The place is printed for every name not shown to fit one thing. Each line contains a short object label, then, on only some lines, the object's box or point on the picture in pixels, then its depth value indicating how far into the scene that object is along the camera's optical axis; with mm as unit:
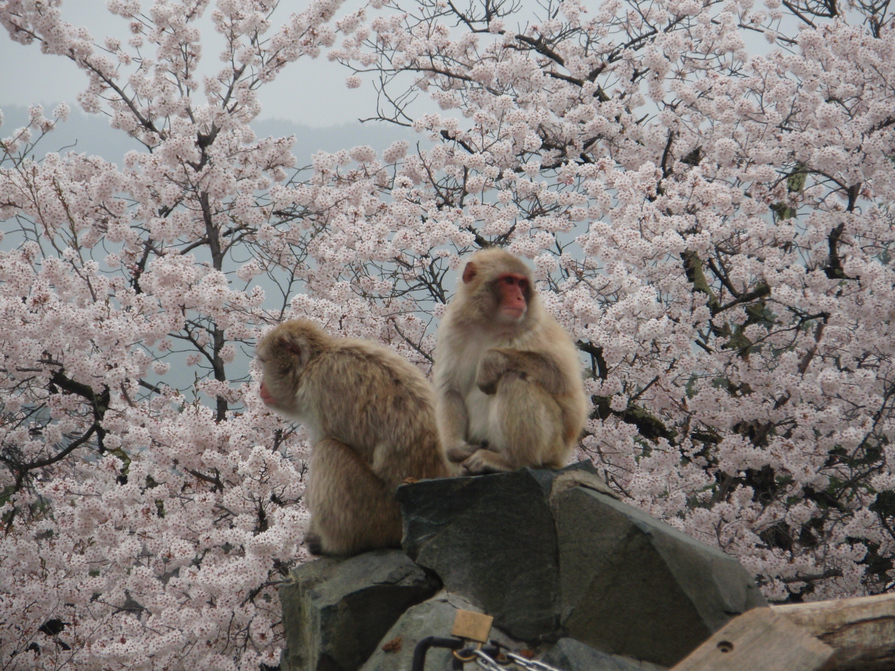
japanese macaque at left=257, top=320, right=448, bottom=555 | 4414
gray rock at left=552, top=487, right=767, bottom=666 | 3746
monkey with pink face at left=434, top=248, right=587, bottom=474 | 4117
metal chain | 2128
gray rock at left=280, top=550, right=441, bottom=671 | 4188
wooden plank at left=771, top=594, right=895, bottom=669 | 2701
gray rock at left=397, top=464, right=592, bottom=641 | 4004
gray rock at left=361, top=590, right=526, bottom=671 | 3723
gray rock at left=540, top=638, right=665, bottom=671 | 3527
